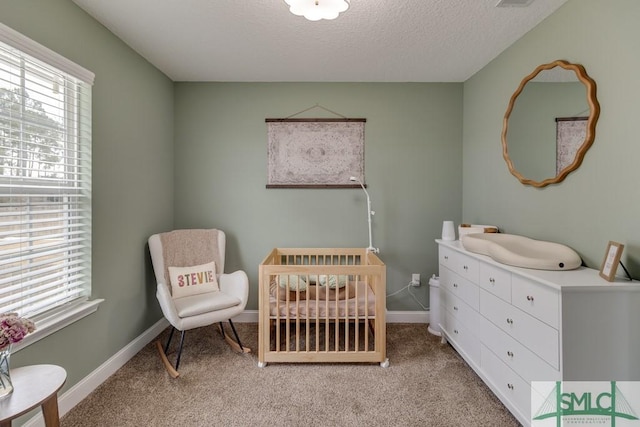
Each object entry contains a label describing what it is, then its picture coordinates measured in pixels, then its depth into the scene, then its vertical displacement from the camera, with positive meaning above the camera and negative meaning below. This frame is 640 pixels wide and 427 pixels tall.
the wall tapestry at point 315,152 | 2.91 +0.60
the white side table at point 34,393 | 1.05 -0.70
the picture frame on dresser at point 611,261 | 1.31 -0.23
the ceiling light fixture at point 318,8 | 1.54 +1.10
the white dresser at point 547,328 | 1.29 -0.58
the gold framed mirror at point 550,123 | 1.61 +0.56
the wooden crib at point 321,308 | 2.18 -0.75
